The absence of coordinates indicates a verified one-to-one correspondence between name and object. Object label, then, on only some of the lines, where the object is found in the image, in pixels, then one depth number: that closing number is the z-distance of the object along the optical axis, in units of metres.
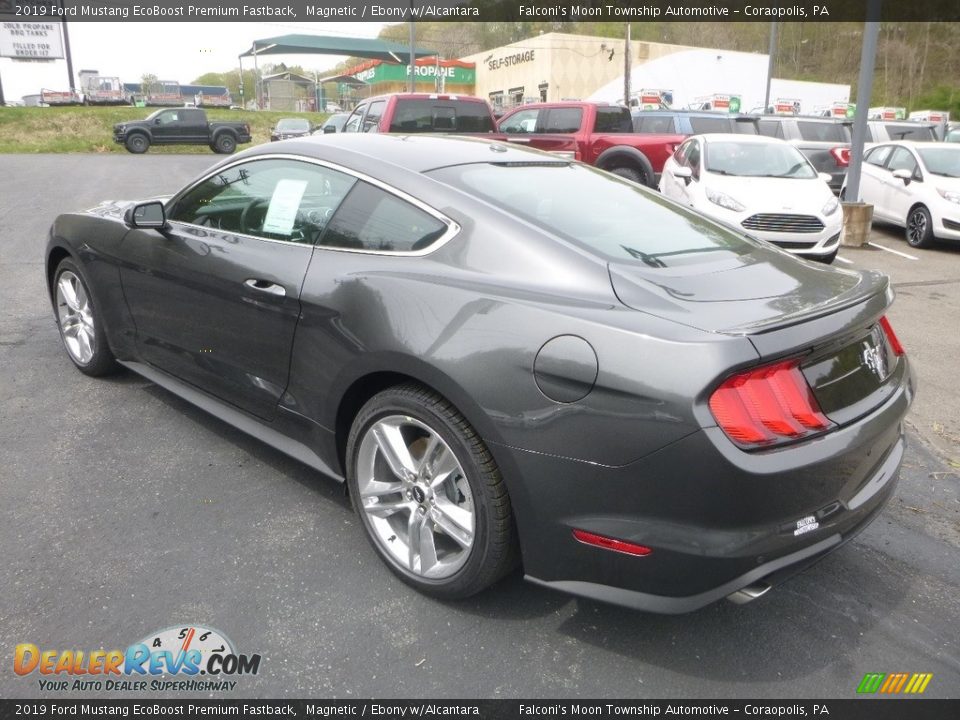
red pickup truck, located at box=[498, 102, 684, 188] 13.24
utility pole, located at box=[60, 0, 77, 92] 47.24
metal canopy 60.41
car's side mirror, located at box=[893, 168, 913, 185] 11.48
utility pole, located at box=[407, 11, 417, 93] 27.80
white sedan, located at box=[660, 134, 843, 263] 9.12
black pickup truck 28.86
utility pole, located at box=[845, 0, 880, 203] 10.34
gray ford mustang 2.09
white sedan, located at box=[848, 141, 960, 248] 10.66
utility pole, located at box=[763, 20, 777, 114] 29.91
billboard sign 46.09
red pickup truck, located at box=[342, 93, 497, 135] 11.79
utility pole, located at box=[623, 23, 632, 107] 39.29
